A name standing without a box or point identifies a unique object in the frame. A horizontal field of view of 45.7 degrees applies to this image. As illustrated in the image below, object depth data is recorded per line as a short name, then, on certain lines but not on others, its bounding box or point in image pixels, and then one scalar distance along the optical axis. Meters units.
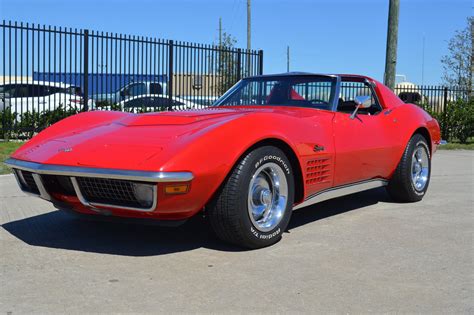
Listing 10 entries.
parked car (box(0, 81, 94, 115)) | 12.09
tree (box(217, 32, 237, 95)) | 14.06
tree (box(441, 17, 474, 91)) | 23.36
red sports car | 3.57
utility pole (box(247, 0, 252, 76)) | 28.55
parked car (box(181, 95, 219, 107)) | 14.10
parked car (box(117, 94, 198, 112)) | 12.52
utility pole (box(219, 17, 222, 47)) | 26.10
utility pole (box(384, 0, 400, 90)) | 12.51
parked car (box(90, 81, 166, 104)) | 12.35
